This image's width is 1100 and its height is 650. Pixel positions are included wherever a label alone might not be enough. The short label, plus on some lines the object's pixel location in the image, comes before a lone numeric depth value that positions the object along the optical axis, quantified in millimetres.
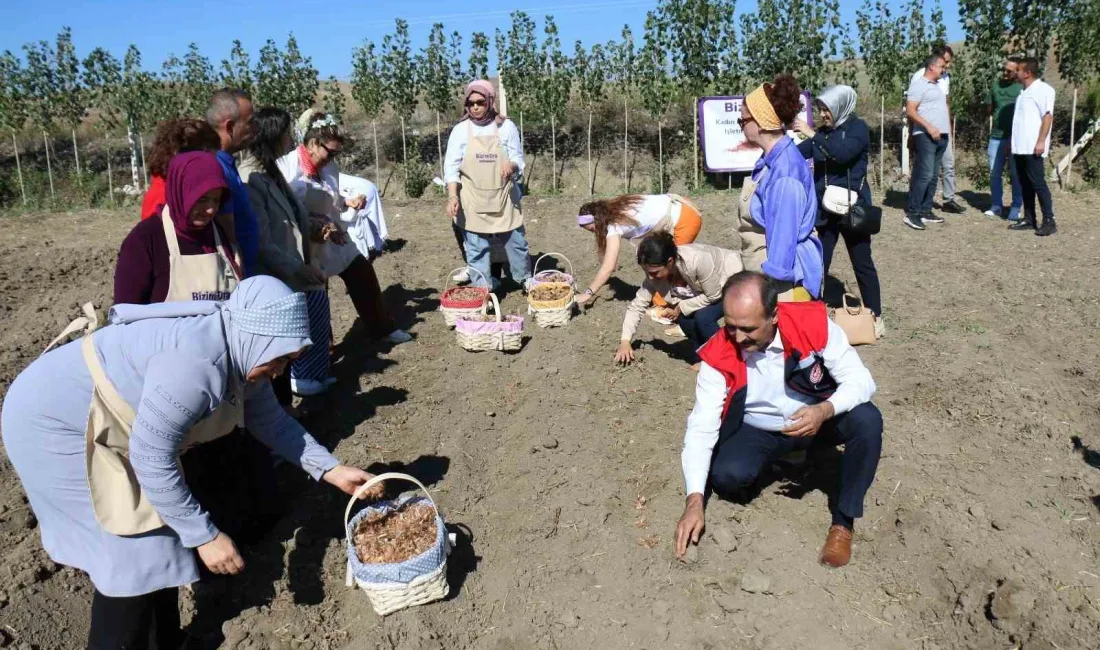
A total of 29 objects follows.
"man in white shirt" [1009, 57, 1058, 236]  8781
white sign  12766
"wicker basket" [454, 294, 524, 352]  6125
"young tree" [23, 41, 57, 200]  15156
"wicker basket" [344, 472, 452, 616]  3150
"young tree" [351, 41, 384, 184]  14585
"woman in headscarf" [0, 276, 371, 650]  2514
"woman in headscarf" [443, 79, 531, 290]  6871
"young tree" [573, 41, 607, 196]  14125
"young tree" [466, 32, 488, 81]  14211
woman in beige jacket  5012
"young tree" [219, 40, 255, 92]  15250
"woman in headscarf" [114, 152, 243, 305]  3463
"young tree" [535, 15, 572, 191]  13961
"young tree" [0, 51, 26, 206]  15047
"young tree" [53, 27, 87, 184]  15188
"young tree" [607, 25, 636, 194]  13852
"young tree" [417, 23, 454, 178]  14547
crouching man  3453
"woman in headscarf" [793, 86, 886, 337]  5805
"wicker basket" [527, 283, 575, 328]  6488
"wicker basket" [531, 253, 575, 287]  6786
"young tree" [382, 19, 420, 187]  14422
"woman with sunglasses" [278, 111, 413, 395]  5316
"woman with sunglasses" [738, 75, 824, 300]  4004
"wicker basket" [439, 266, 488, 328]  6504
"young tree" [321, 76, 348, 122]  15281
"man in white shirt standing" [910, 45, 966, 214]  10109
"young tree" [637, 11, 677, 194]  13094
